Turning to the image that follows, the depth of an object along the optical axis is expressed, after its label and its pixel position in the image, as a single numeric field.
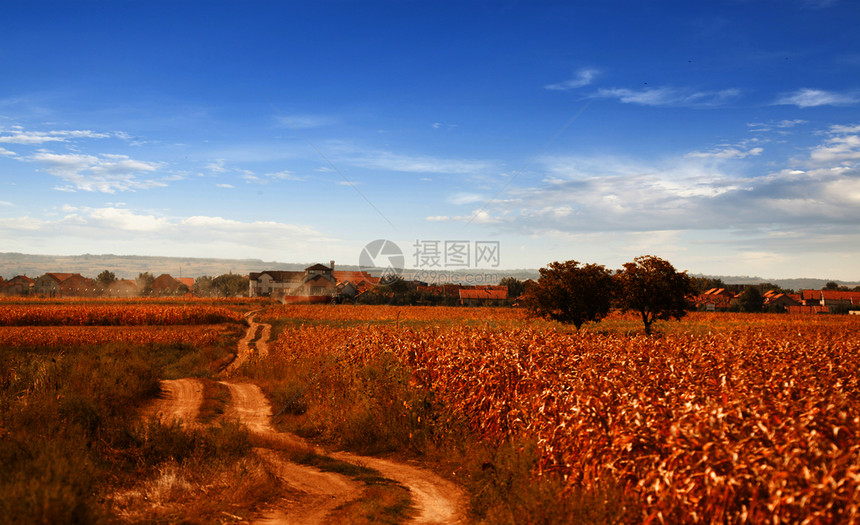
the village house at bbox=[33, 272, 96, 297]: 134.75
